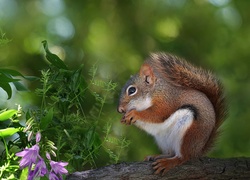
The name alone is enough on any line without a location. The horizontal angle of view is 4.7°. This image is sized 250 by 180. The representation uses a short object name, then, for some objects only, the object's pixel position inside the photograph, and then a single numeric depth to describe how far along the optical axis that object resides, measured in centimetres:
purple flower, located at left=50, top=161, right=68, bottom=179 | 314
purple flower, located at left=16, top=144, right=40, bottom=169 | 312
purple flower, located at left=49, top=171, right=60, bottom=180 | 314
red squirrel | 330
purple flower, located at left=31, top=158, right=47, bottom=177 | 313
